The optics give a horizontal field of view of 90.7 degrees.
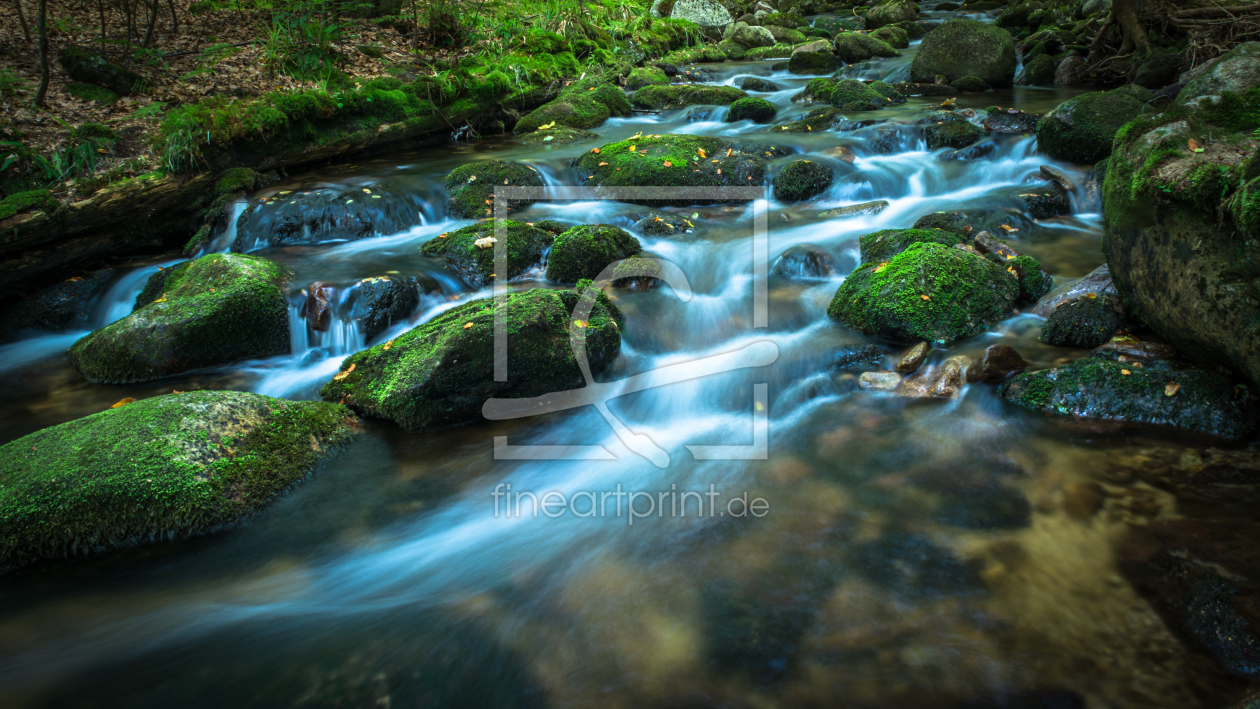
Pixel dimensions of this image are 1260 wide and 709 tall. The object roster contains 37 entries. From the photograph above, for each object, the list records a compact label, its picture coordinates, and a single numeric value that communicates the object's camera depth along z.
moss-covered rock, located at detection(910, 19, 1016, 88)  13.30
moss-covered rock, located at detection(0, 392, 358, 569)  3.46
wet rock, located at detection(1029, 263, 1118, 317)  5.18
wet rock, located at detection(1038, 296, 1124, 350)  4.91
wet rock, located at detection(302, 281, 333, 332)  6.20
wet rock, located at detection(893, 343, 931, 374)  5.10
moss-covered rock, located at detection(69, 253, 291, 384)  5.53
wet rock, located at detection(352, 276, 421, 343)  6.21
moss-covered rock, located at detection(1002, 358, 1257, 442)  3.92
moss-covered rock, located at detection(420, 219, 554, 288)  7.01
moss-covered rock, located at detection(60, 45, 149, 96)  8.34
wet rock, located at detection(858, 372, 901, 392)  5.02
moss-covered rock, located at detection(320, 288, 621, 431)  4.75
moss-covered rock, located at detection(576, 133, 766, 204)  9.05
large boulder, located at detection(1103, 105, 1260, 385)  3.54
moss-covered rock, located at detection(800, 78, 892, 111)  12.41
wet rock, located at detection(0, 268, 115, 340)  6.59
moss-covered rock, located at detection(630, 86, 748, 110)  14.05
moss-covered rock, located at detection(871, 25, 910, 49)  18.50
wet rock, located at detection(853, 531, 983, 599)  3.13
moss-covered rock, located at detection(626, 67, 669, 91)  15.73
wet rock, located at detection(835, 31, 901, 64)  17.22
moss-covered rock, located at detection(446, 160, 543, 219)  8.66
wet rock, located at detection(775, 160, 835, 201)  8.88
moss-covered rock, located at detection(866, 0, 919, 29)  22.12
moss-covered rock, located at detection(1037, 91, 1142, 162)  8.35
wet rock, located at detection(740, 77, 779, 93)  15.17
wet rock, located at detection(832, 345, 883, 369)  5.33
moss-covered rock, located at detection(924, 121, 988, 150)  9.90
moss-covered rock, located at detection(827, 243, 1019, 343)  5.37
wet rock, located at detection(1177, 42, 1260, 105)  5.64
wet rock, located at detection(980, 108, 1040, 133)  9.88
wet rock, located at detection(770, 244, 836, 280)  6.94
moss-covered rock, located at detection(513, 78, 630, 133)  12.27
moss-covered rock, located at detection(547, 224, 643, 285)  6.66
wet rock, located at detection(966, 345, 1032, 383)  4.76
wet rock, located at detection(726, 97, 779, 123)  12.51
